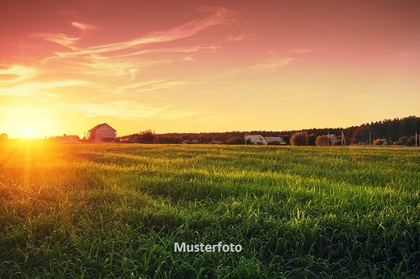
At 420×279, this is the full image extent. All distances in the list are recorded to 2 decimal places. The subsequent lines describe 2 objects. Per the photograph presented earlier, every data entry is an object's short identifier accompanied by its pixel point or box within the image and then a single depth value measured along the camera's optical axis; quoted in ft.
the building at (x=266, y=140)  327.35
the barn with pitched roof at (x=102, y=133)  263.88
